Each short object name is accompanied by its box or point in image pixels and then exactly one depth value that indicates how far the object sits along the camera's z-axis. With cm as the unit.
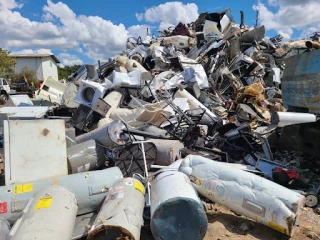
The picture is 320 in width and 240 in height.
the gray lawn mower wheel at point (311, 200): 309
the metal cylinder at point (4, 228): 218
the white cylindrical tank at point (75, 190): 251
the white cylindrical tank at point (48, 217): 193
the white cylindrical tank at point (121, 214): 209
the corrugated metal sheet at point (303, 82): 356
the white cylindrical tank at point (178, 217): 227
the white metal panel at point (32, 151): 308
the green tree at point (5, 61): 2158
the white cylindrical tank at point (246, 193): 239
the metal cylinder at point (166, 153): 394
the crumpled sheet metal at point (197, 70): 760
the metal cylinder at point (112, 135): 409
